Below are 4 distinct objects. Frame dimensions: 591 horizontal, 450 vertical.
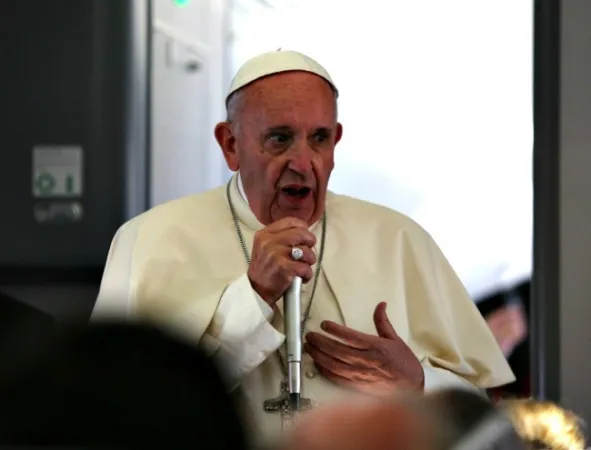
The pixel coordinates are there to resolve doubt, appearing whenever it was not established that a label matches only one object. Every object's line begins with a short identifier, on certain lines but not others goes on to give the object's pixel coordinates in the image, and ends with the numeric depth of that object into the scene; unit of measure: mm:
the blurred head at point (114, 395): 3217
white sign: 8879
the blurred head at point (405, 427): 3200
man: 8189
